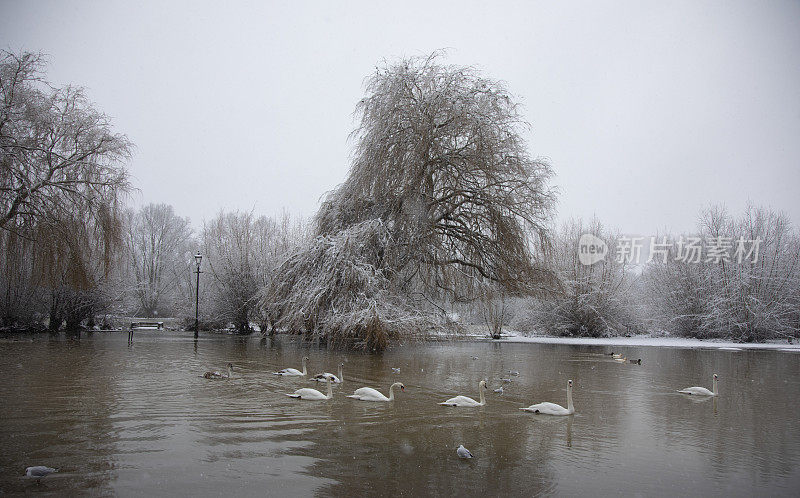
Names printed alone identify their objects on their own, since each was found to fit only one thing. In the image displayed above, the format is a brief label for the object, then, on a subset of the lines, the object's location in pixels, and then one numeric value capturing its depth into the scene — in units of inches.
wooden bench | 1264.8
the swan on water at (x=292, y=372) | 483.1
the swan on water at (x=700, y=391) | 423.6
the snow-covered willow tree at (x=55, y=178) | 666.2
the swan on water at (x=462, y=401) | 357.4
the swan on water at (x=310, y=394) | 373.1
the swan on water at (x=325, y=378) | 442.6
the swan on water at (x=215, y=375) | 450.3
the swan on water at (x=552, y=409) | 338.3
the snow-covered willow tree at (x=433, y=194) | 758.5
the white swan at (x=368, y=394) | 373.1
